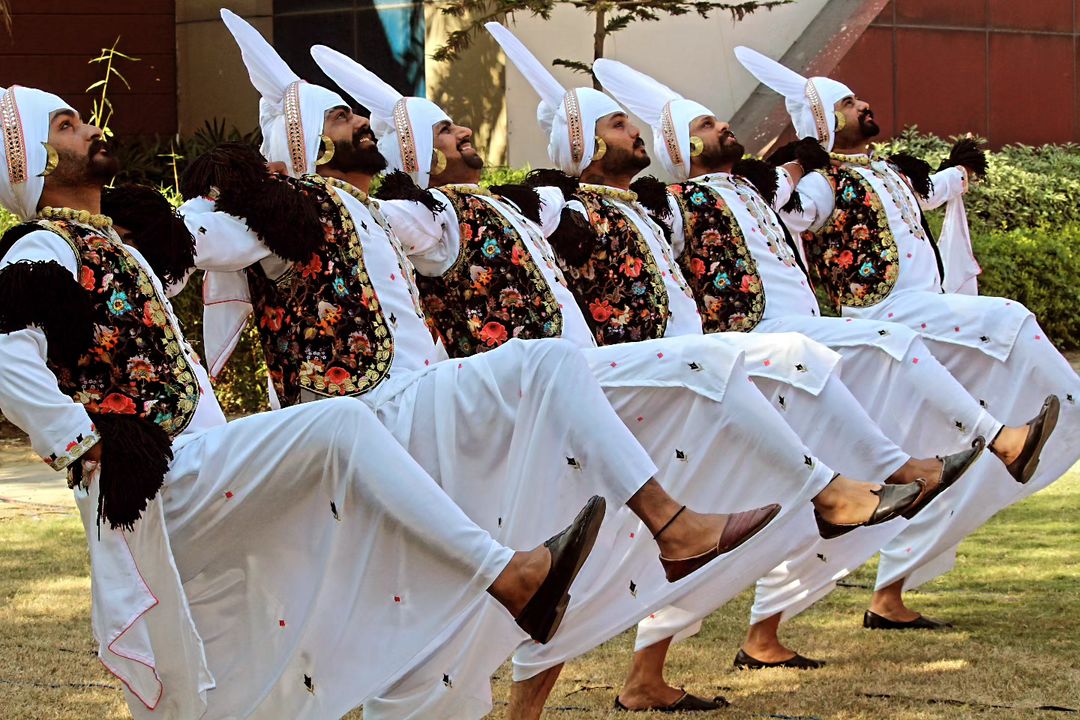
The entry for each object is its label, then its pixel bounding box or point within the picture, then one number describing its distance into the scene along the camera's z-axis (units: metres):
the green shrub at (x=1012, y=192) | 15.69
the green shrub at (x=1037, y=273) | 14.23
